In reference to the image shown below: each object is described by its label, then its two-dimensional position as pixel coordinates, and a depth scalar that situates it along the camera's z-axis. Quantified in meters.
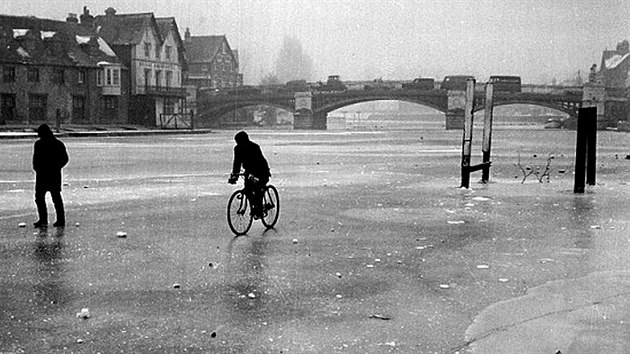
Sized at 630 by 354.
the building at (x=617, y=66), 133.38
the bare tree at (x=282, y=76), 174.50
